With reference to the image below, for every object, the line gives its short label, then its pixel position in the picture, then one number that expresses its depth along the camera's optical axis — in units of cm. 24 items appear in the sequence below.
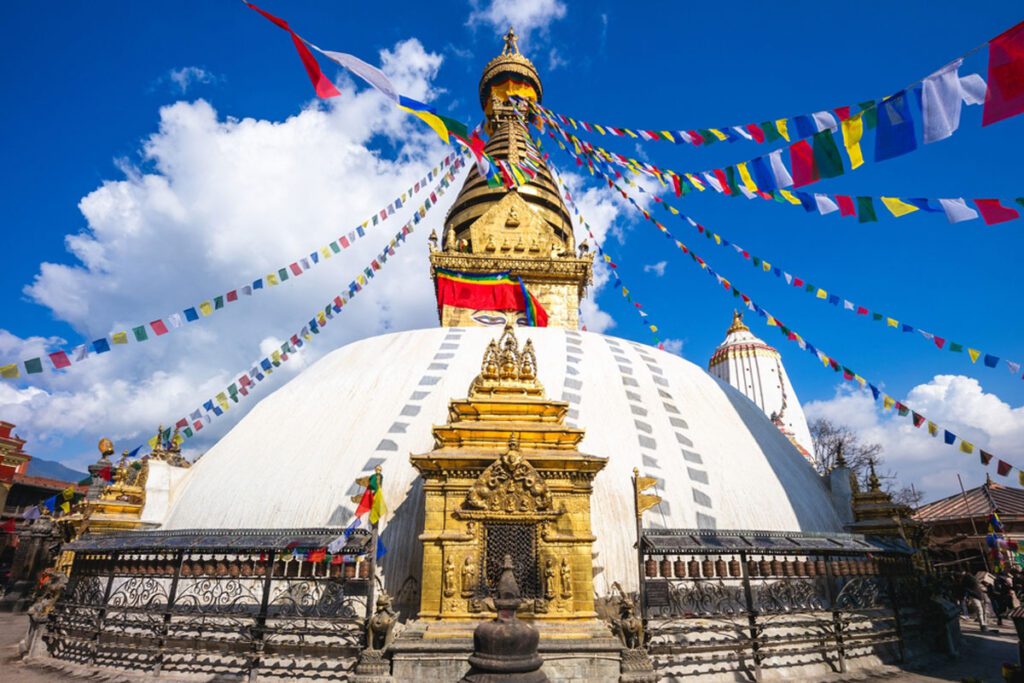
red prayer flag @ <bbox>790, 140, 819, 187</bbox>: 614
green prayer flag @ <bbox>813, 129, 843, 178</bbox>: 593
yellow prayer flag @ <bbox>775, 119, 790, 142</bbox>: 824
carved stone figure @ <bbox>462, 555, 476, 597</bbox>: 588
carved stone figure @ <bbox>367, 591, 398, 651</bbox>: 559
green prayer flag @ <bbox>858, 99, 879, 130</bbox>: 544
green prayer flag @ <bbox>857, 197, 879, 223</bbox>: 689
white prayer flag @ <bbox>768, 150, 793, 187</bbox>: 684
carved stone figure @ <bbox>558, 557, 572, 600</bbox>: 595
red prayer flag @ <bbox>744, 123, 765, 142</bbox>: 864
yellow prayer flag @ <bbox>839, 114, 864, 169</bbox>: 563
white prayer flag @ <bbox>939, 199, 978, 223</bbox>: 615
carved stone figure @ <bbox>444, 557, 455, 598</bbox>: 585
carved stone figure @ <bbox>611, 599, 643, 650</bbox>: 569
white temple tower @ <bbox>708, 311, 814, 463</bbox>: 2866
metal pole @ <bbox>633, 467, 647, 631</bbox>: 615
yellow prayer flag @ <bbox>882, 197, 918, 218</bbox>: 652
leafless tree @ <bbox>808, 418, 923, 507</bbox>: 2734
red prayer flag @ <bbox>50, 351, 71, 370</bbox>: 786
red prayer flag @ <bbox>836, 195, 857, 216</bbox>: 718
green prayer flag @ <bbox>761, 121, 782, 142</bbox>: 836
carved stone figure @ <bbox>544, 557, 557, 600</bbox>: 593
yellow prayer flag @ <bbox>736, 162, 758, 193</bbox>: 744
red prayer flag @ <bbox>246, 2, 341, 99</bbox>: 529
